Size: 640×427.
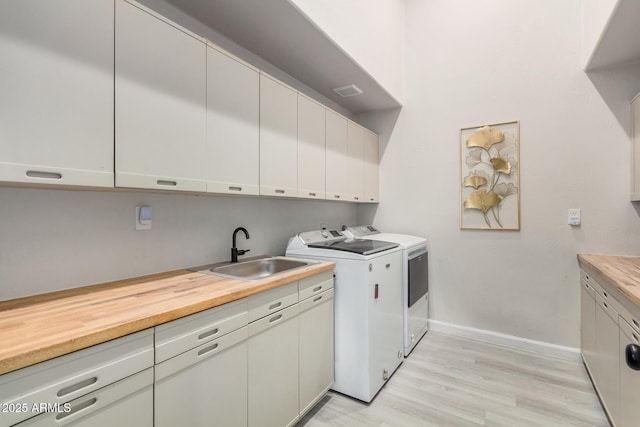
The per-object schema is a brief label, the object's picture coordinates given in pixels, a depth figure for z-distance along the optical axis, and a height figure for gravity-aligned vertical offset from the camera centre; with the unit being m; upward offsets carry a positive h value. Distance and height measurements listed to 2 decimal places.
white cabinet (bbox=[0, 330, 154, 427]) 0.71 -0.47
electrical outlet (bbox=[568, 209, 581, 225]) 2.51 -0.01
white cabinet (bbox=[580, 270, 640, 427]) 1.32 -0.74
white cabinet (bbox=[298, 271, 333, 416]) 1.72 -0.77
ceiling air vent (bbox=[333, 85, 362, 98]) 2.77 +1.19
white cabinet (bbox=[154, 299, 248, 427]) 1.03 -0.60
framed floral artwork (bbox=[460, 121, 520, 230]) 2.76 +0.37
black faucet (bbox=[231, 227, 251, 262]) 1.97 -0.24
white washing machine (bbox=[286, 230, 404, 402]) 1.96 -0.69
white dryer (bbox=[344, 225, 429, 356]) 2.55 -0.59
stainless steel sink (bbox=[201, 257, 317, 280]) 1.90 -0.36
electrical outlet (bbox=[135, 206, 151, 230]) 1.54 -0.03
